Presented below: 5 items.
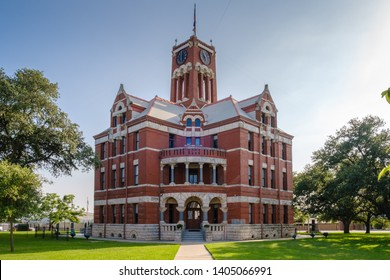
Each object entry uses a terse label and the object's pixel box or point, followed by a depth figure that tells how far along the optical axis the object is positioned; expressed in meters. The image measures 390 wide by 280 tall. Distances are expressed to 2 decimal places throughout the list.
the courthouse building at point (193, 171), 33.62
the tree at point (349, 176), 32.66
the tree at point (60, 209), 36.72
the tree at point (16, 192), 21.44
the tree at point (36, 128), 29.12
